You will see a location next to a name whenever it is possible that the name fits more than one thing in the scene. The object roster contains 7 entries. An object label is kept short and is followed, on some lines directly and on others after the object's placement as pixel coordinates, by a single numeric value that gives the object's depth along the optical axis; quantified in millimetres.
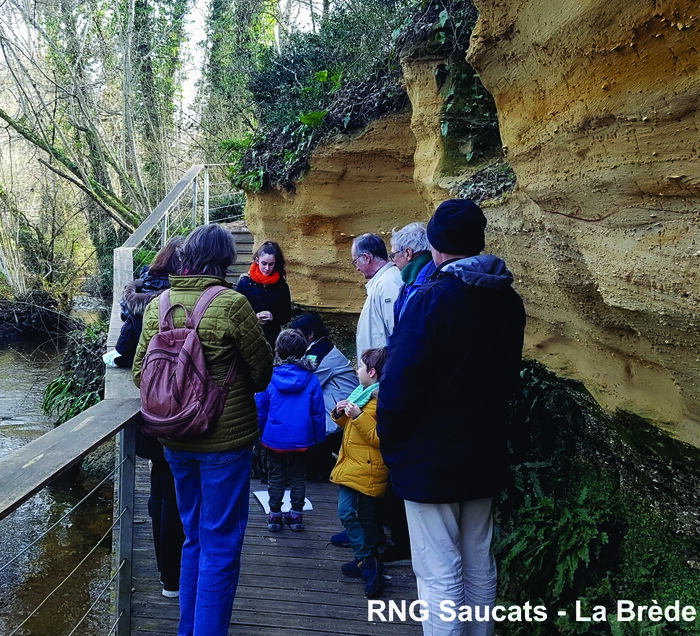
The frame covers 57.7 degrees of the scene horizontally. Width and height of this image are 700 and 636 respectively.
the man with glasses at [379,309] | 4359
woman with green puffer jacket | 2916
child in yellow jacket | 3848
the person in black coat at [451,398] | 2635
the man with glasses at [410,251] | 3926
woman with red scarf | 5844
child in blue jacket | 4586
